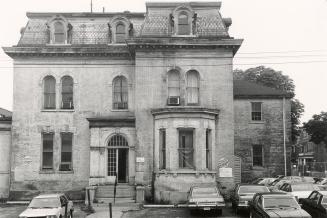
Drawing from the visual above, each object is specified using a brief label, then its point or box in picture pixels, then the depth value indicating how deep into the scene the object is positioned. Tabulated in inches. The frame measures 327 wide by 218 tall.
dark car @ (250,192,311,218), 670.5
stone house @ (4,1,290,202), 1140.5
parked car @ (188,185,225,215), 867.4
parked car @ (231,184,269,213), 886.4
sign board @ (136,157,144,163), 1160.2
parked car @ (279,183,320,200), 954.6
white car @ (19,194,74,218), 769.6
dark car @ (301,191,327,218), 717.9
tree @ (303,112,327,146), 2145.7
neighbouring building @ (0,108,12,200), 1280.8
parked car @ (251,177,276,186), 1312.9
